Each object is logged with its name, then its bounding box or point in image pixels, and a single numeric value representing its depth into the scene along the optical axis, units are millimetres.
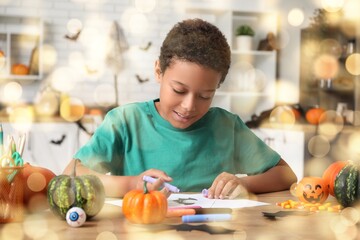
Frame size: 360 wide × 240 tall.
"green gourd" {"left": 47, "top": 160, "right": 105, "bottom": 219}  1648
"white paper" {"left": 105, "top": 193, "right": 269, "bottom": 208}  1896
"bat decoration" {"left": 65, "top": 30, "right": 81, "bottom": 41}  6594
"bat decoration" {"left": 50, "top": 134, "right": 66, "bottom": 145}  5625
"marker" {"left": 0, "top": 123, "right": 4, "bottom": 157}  1656
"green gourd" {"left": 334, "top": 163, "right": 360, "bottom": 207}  1846
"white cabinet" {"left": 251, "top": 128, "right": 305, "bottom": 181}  5826
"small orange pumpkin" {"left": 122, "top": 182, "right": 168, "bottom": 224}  1637
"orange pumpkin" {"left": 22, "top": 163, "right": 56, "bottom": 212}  1739
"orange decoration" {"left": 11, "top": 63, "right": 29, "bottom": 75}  6119
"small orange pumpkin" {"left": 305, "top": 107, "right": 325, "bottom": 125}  6108
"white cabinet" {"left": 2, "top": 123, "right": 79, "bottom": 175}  5592
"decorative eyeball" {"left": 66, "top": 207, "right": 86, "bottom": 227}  1596
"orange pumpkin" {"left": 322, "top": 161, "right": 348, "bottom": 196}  2011
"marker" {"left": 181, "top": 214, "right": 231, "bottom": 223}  1668
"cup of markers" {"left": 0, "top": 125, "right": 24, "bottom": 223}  1640
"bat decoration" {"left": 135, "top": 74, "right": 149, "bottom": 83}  6799
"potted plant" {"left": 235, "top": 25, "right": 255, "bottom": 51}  6739
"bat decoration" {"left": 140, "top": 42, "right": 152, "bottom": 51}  6837
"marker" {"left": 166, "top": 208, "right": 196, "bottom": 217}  1723
